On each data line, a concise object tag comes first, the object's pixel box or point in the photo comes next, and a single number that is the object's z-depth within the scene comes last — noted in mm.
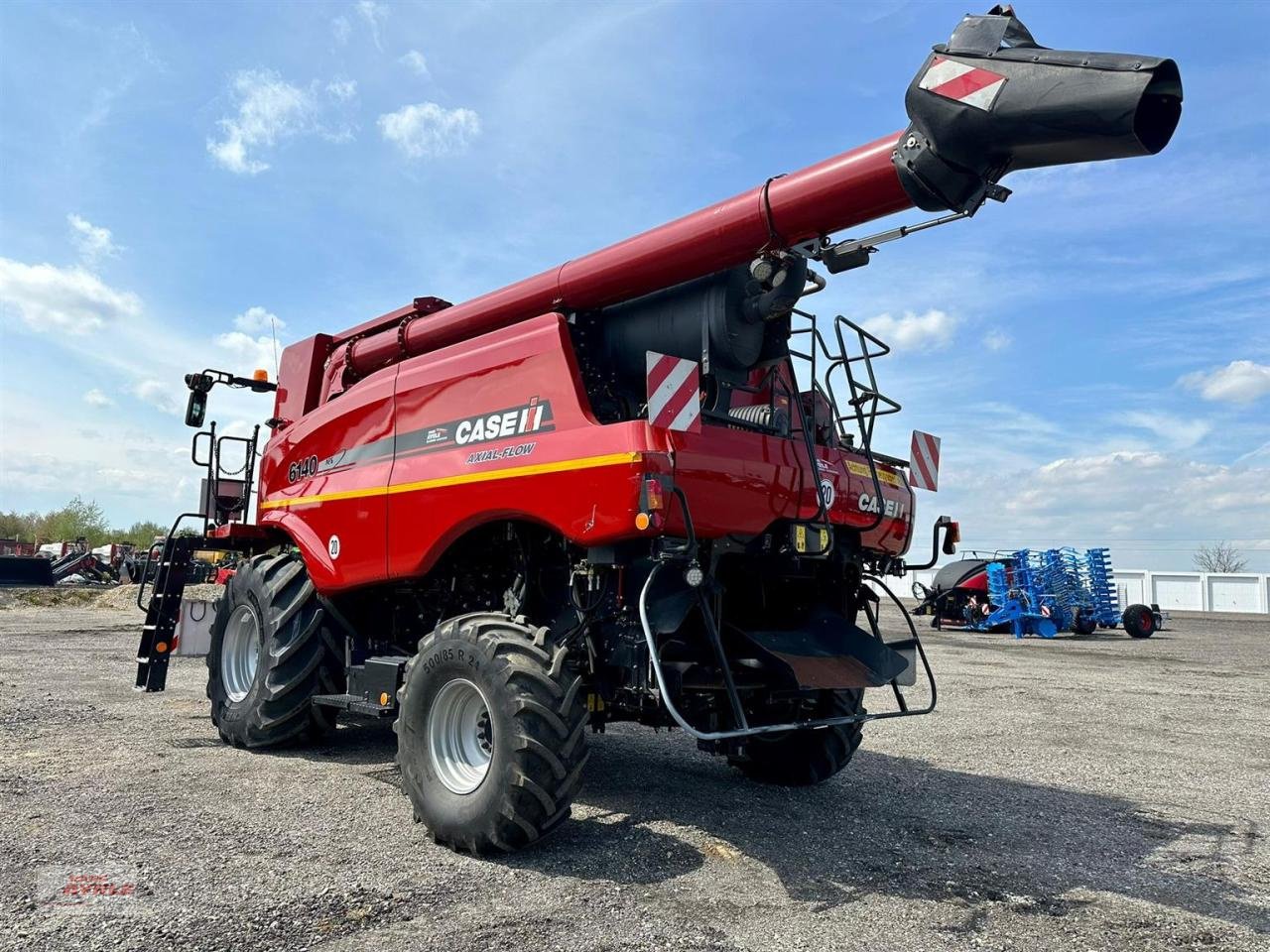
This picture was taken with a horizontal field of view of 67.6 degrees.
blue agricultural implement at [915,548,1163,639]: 21797
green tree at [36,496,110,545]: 75312
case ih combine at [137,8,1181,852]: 3902
